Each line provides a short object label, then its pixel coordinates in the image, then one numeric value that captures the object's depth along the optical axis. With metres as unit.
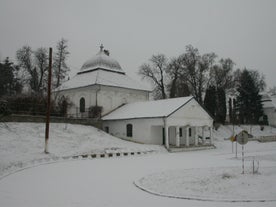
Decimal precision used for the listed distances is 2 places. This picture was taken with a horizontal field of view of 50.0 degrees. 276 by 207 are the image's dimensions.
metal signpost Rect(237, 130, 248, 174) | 14.71
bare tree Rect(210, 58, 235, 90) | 56.47
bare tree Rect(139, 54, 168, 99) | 57.75
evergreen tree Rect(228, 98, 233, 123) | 65.21
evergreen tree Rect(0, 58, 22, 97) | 49.80
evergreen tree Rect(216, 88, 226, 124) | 54.56
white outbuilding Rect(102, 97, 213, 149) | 32.91
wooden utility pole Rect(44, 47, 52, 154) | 21.98
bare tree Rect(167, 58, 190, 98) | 54.74
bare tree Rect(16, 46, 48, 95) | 50.44
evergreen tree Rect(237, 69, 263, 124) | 62.84
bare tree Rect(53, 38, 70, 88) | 51.19
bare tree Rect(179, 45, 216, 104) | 54.00
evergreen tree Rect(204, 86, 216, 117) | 53.91
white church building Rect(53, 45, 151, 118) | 40.31
